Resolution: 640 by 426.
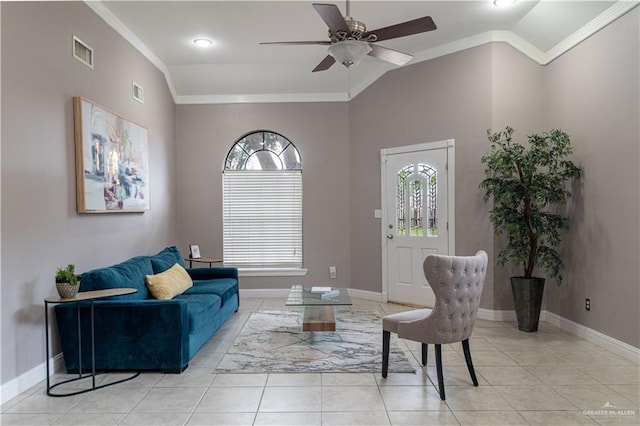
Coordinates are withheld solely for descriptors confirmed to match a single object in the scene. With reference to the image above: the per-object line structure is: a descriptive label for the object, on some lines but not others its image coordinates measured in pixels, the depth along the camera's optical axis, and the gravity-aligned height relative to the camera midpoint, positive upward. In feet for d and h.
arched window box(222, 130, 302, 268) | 20.53 -0.05
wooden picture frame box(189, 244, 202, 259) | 18.85 -1.97
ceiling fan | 9.12 +3.97
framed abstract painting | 11.69 +1.58
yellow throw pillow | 12.81 -2.40
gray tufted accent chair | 9.03 -2.23
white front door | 16.67 -0.37
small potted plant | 9.70 -1.71
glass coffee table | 12.93 -2.99
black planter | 13.83 -3.25
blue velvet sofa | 10.44 -3.09
